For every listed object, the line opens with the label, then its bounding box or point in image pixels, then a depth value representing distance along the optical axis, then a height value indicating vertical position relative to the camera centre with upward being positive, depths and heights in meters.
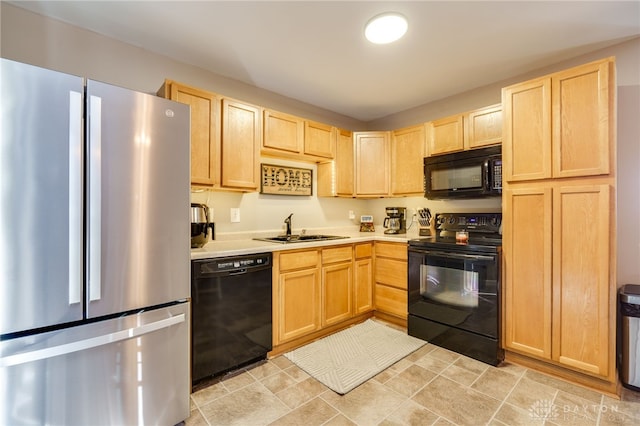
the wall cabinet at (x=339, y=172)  3.39 +0.49
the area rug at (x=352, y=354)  2.08 -1.20
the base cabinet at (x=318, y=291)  2.40 -0.75
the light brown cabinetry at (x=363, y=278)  3.00 -0.71
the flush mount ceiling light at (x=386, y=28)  1.91 +1.30
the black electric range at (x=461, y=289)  2.27 -0.66
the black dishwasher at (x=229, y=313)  1.92 -0.73
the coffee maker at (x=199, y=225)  2.15 -0.10
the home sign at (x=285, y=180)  3.03 +0.36
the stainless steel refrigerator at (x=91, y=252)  1.17 -0.19
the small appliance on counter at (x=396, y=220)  3.56 -0.10
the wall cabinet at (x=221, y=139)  2.23 +0.62
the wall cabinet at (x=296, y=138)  2.76 +0.78
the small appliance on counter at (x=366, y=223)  3.83 -0.15
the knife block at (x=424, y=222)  3.26 -0.11
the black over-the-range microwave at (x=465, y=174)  2.53 +0.37
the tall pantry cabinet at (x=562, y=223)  1.86 -0.08
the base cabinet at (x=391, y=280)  2.92 -0.72
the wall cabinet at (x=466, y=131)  2.61 +0.81
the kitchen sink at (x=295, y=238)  2.85 -0.28
